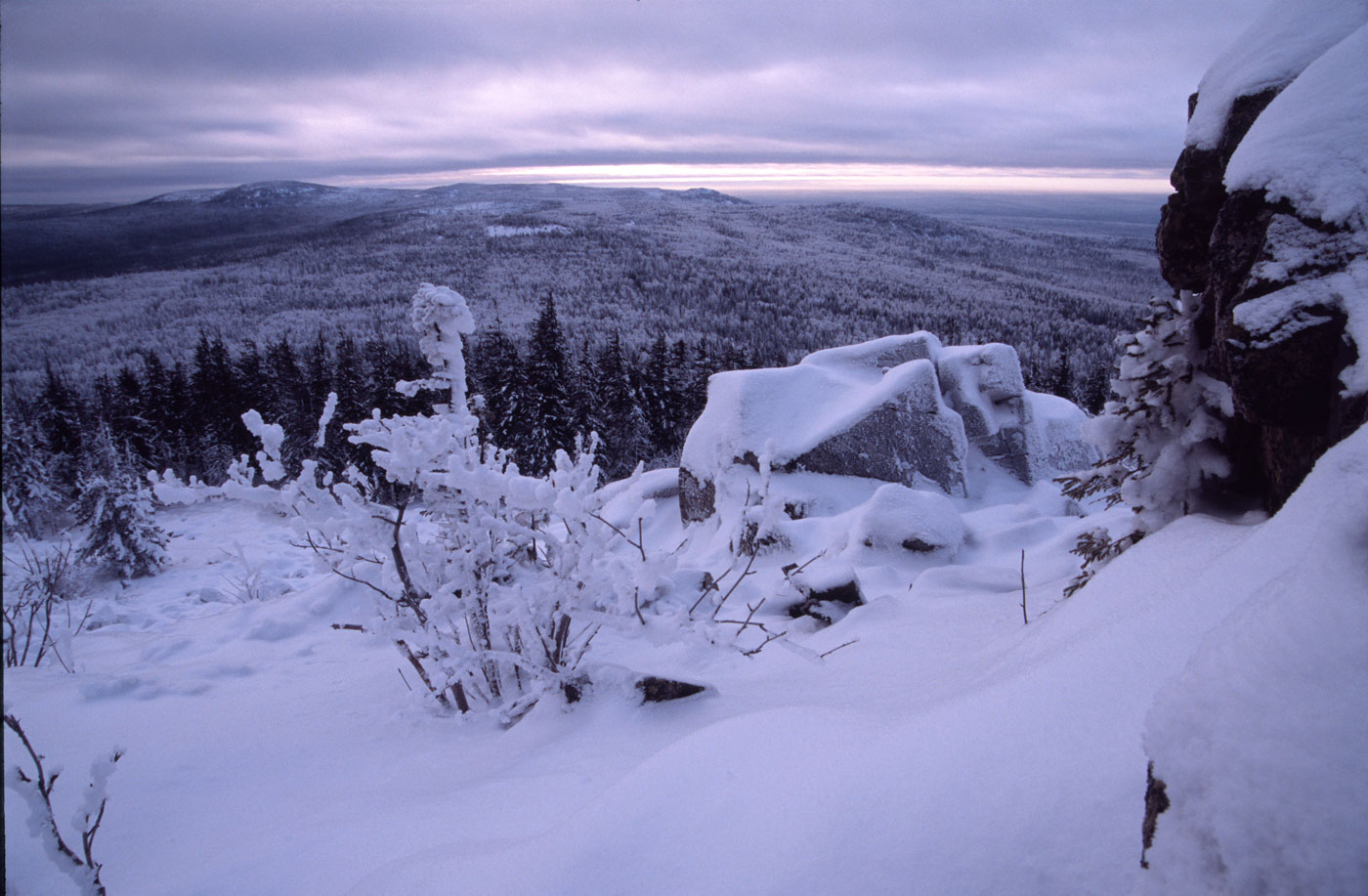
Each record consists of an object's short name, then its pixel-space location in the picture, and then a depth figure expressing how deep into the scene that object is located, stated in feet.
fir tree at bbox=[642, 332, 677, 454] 101.35
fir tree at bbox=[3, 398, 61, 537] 43.98
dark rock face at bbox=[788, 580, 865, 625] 19.60
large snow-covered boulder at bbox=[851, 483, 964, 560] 25.72
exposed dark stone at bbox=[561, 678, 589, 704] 13.74
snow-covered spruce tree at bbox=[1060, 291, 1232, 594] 11.89
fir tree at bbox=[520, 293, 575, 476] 83.51
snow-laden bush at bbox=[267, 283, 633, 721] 12.76
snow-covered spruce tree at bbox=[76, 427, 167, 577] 53.72
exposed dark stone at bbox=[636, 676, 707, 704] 13.07
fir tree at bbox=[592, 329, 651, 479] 98.78
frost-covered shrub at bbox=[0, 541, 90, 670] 17.20
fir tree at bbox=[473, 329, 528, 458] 84.58
